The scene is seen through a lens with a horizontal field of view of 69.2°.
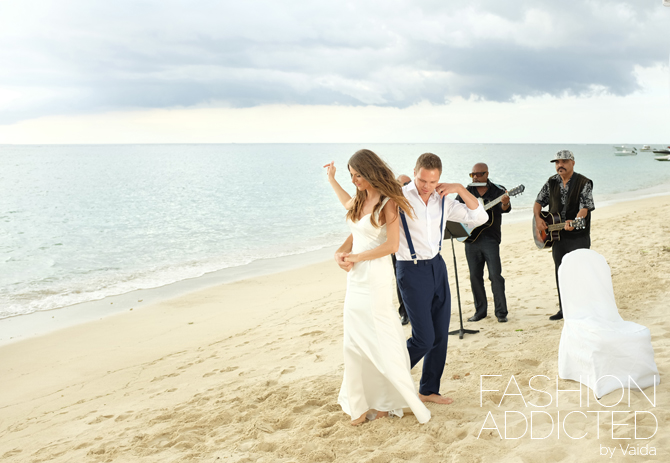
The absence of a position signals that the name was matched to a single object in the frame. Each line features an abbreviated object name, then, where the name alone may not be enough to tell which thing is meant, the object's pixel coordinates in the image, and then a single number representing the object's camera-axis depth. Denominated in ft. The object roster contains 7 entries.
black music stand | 17.81
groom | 11.30
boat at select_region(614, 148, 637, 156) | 332.08
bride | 10.68
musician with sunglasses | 19.56
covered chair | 11.59
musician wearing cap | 18.02
